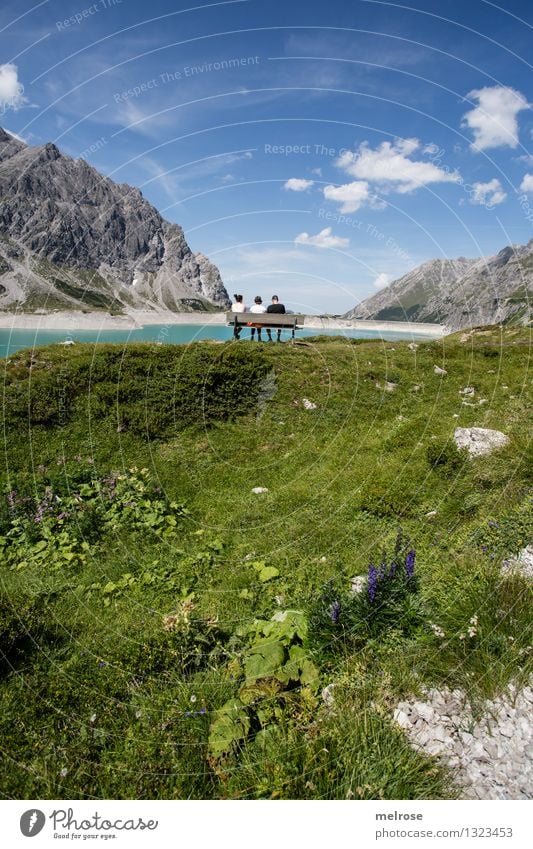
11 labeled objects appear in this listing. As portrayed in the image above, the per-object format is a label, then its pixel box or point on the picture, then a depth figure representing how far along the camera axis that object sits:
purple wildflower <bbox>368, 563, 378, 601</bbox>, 5.49
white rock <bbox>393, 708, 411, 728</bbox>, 4.25
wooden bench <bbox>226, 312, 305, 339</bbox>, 18.19
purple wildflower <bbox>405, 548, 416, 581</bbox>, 5.80
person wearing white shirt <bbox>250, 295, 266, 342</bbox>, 19.64
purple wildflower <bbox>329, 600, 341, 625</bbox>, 5.29
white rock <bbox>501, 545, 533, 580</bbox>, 6.18
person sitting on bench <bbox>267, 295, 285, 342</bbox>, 19.78
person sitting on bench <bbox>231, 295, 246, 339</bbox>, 18.75
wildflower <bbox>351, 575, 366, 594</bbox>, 6.69
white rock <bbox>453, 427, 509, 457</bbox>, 11.38
